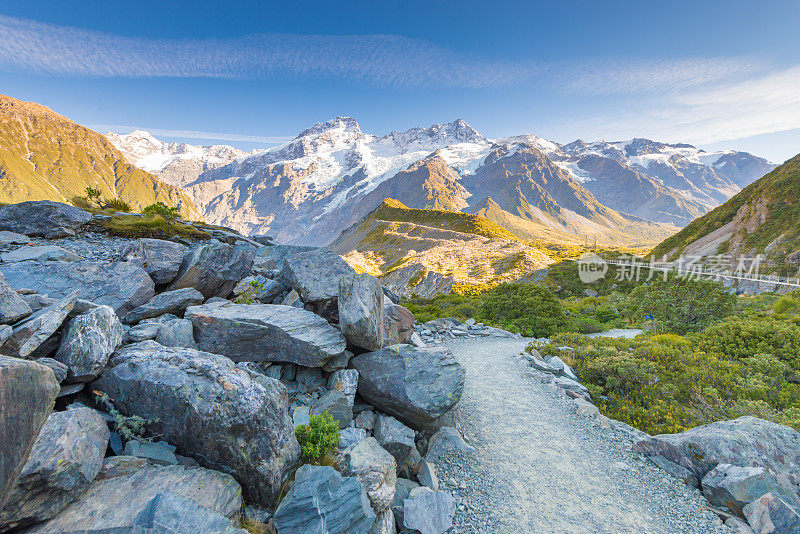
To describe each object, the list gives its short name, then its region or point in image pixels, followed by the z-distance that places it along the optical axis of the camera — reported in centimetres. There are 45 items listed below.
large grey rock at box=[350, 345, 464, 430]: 865
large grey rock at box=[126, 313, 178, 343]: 706
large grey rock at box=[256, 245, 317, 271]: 1415
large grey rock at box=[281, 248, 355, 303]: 1079
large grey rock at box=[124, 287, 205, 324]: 836
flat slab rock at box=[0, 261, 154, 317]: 830
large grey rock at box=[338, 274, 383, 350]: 912
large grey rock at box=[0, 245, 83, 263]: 1002
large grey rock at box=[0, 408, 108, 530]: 365
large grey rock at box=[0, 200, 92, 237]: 1338
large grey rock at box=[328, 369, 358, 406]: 850
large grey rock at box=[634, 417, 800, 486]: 795
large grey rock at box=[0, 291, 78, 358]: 502
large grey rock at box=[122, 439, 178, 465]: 505
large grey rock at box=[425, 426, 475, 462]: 883
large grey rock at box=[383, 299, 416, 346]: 1117
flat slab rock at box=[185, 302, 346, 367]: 809
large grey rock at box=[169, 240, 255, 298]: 1061
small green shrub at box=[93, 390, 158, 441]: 509
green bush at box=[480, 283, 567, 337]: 2481
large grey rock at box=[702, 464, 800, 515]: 705
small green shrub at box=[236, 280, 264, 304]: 1078
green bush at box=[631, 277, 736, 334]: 2169
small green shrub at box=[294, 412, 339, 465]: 627
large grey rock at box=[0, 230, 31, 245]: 1174
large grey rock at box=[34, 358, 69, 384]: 495
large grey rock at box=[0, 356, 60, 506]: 354
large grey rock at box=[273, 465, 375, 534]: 501
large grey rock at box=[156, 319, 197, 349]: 743
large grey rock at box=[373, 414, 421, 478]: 778
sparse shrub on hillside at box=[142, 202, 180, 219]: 2200
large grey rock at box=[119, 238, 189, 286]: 1045
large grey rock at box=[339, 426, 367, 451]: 711
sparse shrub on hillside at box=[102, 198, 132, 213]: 2473
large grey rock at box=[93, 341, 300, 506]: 529
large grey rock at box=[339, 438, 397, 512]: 614
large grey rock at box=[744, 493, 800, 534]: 631
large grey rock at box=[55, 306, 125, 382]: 527
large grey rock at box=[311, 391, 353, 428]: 777
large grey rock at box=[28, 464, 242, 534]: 393
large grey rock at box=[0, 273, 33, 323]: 550
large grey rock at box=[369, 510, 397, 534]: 597
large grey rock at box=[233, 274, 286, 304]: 1152
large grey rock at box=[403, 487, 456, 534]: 653
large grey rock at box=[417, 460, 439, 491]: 760
